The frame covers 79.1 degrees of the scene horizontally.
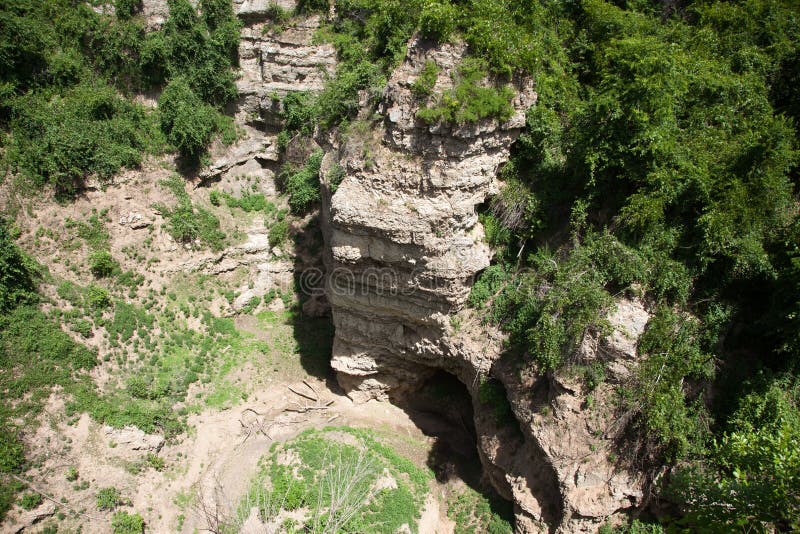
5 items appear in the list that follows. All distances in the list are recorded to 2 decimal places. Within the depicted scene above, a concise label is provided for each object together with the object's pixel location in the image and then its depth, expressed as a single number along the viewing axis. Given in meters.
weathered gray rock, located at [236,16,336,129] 22.81
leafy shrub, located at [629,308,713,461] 12.30
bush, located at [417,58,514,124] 14.10
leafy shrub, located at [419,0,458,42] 14.02
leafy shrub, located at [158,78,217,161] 21.67
